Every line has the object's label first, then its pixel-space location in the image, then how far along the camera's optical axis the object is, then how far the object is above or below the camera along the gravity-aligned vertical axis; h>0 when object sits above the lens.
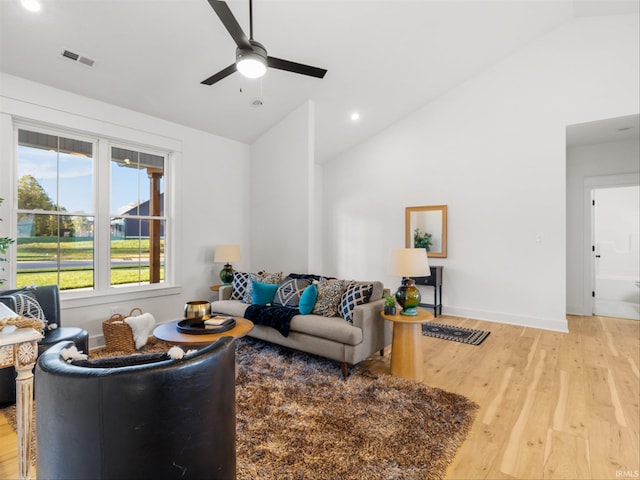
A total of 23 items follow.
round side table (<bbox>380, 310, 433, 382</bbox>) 2.84 -0.95
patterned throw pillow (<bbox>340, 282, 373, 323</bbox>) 3.08 -0.54
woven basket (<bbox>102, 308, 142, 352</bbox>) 3.56 -1.05
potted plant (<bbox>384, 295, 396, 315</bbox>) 2.95 -0.59
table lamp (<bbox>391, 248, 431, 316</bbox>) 2.94 -0.26
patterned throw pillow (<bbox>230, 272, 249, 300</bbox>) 4.07 -0.55
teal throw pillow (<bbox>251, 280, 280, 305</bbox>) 3.76 -0.60
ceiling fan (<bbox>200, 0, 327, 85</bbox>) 2.10 +1.41
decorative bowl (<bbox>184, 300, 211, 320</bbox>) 2.84 -0.61
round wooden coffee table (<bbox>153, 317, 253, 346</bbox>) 2.44 -0.74
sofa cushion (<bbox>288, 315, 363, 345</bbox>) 2.84 -0.80
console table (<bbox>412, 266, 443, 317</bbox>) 5.12 -0.68
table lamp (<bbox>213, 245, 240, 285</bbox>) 4.63 -0.22
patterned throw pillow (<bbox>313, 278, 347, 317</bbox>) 3.26 -0.58
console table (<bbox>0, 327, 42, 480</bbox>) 1.54 -0.67
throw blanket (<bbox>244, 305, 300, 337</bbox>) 3.23 -0.77
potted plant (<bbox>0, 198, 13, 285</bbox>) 2.51 +0.00
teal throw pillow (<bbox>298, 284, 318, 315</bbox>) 3.31 -0.60
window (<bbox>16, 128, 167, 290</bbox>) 3.45 +0.35
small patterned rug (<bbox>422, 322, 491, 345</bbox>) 4.02 -1.21
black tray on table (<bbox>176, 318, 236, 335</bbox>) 2.61 -0.71
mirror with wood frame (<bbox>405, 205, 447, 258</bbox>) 5.36 +0.22
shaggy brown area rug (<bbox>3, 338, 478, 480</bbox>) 1.76 -1.21
